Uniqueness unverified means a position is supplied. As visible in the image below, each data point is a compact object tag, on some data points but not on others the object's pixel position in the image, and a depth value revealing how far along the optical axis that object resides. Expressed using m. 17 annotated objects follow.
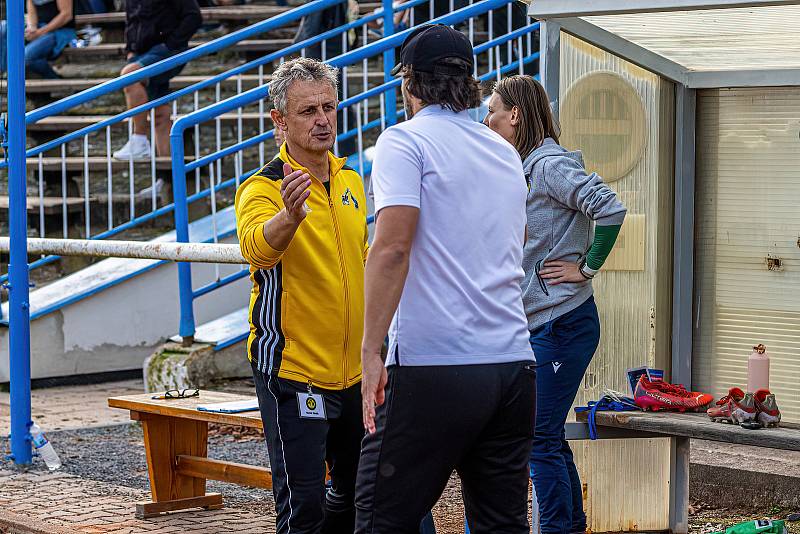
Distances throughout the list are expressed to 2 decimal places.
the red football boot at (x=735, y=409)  9.97
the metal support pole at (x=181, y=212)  16.16
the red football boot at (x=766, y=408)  9.92
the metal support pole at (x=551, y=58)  10.34
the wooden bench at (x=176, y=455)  11.87
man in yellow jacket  8.44
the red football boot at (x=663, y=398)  10.62
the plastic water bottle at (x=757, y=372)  11.09
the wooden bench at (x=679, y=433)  9.73
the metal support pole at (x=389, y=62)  17.97
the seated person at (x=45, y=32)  26.70
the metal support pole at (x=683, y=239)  11.51
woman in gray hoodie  9.80
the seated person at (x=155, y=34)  22.87
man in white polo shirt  6.89
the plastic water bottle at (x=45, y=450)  14.08
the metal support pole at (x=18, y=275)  14.03
